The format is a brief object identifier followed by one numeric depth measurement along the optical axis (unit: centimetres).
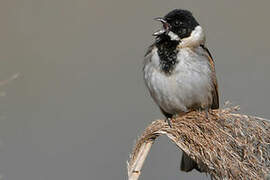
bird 717
